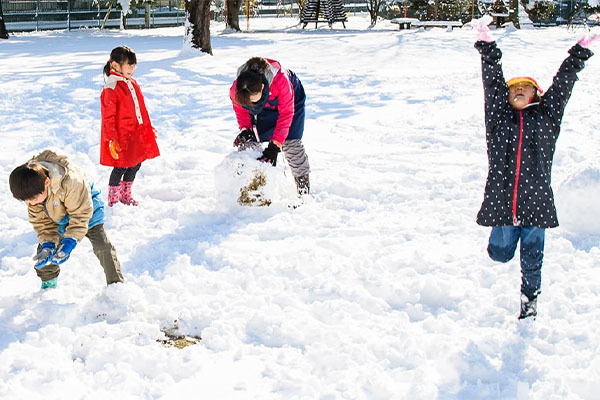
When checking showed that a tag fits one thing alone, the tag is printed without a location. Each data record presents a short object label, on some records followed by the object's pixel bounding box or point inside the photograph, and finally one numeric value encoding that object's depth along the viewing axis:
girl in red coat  5.19
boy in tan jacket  3.19
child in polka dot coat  3.37
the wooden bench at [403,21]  27.88
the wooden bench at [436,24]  27.59
